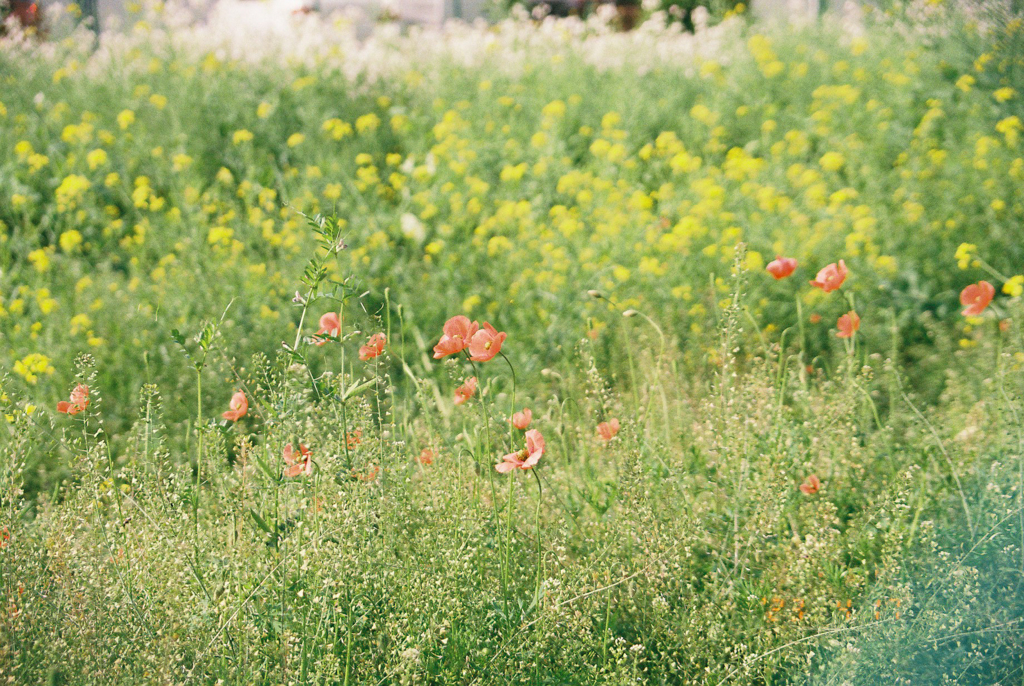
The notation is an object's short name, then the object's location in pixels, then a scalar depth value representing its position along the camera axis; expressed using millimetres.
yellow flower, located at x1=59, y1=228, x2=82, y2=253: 4258
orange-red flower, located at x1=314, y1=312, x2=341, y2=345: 1974
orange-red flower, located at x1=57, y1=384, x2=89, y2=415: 1818
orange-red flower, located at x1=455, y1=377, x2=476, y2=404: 1925
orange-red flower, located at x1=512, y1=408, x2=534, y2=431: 1948
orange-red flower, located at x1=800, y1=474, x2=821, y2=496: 2182
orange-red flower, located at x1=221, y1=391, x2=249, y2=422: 2062
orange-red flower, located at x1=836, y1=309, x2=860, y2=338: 2492
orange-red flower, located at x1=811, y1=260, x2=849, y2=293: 2297
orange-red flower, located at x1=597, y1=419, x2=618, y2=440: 2142
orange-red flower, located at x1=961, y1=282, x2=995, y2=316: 2383
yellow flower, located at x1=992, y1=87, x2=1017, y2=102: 4753
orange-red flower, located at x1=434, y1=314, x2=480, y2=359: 1826
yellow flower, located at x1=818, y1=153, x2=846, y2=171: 4719
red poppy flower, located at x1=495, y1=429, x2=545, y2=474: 1728
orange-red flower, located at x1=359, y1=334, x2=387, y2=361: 1814
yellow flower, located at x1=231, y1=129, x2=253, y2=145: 5004
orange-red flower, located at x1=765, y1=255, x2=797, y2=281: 2430
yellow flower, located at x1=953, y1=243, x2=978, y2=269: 2774
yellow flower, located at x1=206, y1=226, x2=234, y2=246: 4113
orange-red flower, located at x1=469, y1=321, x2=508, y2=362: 1779
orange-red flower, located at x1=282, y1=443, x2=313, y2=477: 1889
